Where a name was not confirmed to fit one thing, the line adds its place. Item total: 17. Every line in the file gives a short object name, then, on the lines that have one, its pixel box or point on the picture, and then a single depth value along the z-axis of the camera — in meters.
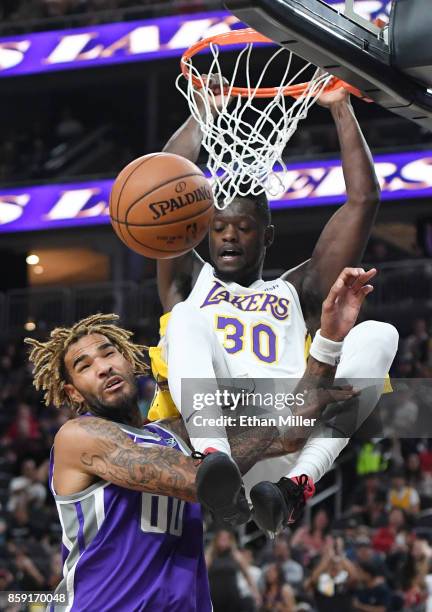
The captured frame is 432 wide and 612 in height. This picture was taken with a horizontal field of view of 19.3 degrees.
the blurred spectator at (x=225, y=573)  9.63
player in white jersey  4.88
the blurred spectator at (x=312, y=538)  10.23
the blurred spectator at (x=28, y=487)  11.97
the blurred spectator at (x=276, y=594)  9.66
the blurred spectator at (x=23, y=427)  13.23
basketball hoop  5.39
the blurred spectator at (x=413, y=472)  10.98
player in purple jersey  4.48
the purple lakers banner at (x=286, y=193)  13.24
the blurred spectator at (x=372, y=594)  9.38
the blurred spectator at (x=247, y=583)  9.62
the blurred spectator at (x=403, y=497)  10.58
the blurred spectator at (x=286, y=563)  9.88
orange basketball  4.79
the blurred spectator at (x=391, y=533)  10.05
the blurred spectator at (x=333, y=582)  9.59
